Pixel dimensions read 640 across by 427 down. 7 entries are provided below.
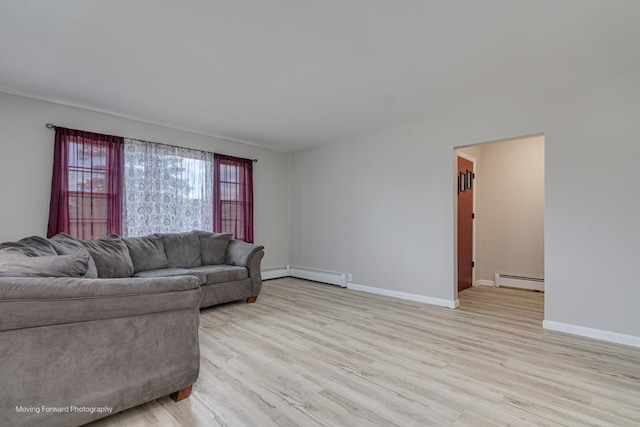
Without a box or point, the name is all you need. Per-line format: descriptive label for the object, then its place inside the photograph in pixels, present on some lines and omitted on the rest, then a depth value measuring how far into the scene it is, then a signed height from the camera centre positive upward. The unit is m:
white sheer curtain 4.22 +0.41
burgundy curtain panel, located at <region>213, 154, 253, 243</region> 5.11 +0.34
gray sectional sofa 1.39 -0.65
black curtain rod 3.58 +1.06
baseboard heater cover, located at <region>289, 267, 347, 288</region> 5.23 -1.09
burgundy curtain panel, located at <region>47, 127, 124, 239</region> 3.60 +0.39
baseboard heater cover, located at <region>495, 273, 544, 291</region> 4.88 -1.07
